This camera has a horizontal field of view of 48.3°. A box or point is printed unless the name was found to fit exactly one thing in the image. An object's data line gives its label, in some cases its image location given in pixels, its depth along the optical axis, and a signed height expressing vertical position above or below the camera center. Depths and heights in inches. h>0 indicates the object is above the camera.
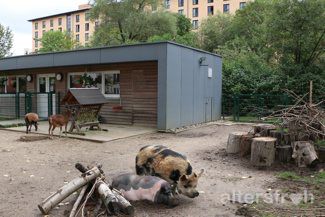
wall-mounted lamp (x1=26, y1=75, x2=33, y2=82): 690.2 +29.1
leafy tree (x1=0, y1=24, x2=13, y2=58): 1283.2 +188.3
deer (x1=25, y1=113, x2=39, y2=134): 461.4 -32.8
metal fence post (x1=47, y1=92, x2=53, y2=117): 629.6 -14.9
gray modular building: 485.7 +23.8
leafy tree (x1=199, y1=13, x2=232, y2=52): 1756.9 +305.8
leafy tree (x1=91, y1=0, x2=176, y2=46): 1464.1 +297.6
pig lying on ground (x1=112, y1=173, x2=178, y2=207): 185.7 -49.8
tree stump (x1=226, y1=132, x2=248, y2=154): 319.0 -42.0
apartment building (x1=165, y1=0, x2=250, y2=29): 2787.9 +700.9
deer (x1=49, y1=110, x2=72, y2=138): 422.9 -31.2
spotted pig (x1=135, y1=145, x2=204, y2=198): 193.8 -41.9
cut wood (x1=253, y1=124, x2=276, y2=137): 315.0 -31.0
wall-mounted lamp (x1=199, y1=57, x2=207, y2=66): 568.7 +53.3
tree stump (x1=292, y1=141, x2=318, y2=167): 268.8 -44.4
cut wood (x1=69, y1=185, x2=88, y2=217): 169.4 -53.0
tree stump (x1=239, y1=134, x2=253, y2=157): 313.4 -43.7
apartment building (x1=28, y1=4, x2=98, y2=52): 3740.2 +755.7
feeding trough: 444.1 -14.1
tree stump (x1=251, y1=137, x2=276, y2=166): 276.8 -44.0
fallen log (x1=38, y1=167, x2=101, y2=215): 177.0 -49.1
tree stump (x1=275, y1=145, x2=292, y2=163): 284.2 -46.5
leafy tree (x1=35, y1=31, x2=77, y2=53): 2202.3 +332.2
